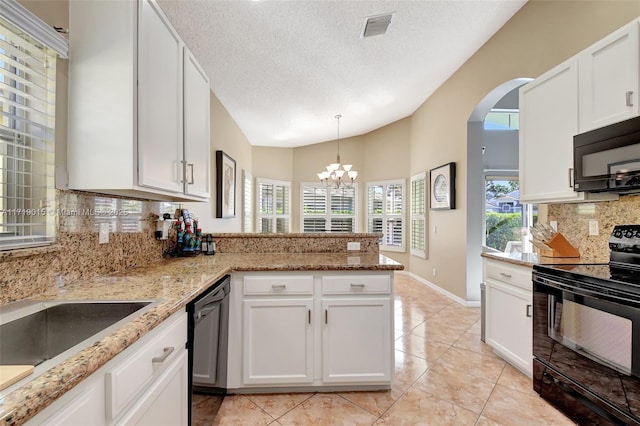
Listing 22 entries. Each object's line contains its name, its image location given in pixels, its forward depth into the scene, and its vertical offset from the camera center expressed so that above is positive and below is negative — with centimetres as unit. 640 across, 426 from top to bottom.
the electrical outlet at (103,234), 163 -12
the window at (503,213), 587 +1
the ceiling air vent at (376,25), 277 +178
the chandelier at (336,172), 518 +71
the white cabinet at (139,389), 71 -50
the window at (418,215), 535 -4
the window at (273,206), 661 +16
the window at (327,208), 712 +12
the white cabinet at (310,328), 194 -74
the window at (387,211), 625 +4
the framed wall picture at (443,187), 430 +40
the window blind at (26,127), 115 +35
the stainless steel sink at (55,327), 99 -41
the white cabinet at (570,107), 178 +73
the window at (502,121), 607 +186
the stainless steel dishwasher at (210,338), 140 -66
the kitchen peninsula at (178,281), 62 -34
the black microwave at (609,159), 170 +33
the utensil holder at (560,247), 236 -26
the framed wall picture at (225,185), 400 +39
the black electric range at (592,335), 145 -66
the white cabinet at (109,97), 137 +53
